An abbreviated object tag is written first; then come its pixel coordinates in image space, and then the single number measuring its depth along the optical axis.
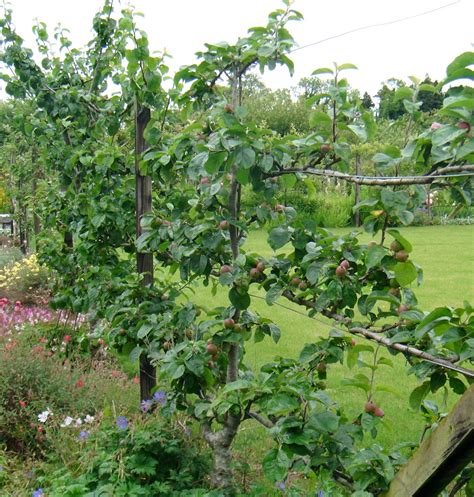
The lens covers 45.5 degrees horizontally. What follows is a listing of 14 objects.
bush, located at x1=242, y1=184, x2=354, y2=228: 14.77
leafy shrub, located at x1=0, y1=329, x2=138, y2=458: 2.82
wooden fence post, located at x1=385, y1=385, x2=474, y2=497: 1.21
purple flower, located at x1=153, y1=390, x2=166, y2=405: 2.28
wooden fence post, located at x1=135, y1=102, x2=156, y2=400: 2.68
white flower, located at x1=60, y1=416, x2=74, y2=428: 2.50
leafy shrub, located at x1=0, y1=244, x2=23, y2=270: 7.83
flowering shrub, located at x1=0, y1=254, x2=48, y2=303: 6.04
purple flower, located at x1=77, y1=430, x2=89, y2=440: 2.44
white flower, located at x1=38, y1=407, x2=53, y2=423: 2.58
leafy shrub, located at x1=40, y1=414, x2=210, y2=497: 2.08
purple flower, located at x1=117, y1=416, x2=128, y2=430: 2.33
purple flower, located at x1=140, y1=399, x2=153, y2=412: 2.49
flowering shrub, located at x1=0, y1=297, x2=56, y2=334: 4.40
